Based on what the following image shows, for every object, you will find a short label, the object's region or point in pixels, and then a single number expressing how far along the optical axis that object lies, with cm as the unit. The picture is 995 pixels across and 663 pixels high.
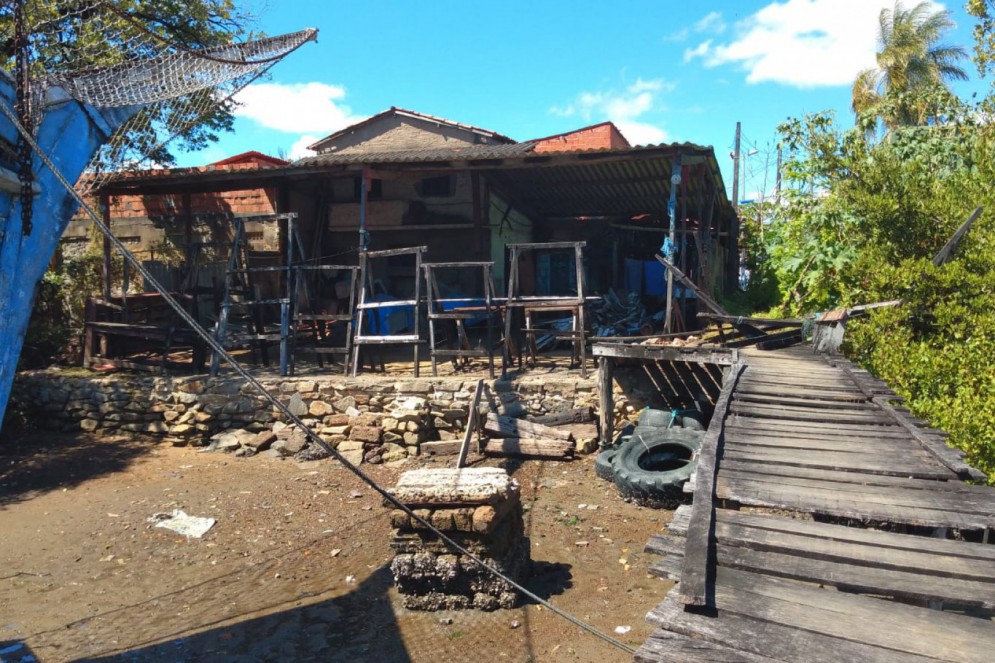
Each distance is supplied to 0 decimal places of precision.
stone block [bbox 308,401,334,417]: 987
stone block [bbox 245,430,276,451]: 979
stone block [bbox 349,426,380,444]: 954
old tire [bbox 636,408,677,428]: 850
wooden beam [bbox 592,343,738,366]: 771
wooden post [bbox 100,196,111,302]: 1166
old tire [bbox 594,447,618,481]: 813
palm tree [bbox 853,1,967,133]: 2266
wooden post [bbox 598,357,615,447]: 895
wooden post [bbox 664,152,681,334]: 974
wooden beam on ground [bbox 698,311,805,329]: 900
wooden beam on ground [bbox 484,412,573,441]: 906
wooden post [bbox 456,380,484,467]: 842
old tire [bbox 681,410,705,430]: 839
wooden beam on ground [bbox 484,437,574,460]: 891
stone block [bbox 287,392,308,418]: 988
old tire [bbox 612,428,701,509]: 727
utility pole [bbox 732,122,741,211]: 2560
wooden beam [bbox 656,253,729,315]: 931
